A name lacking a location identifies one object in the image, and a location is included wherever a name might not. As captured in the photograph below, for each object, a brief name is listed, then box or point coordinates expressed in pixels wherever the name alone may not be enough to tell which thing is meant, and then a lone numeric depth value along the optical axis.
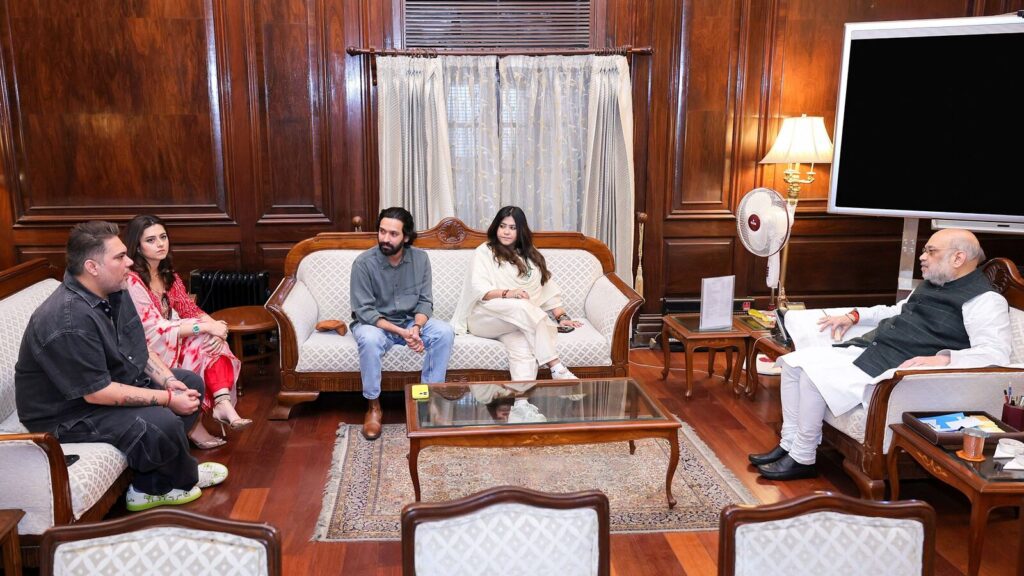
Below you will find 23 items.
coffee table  3.04
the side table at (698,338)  4.48
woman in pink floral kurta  3.64
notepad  2.94
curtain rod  5.12
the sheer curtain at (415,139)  5.14
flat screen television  4.36
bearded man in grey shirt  4.08
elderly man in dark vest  3.24
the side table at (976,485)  2.56
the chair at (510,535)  1.56
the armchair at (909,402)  3.08
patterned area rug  3.13
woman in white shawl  4.18
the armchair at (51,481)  2.49
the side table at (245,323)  4.57
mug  2.73
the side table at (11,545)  2.36
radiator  5.16
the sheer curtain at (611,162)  5.25
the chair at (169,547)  1.48
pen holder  2.95
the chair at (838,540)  1.57
